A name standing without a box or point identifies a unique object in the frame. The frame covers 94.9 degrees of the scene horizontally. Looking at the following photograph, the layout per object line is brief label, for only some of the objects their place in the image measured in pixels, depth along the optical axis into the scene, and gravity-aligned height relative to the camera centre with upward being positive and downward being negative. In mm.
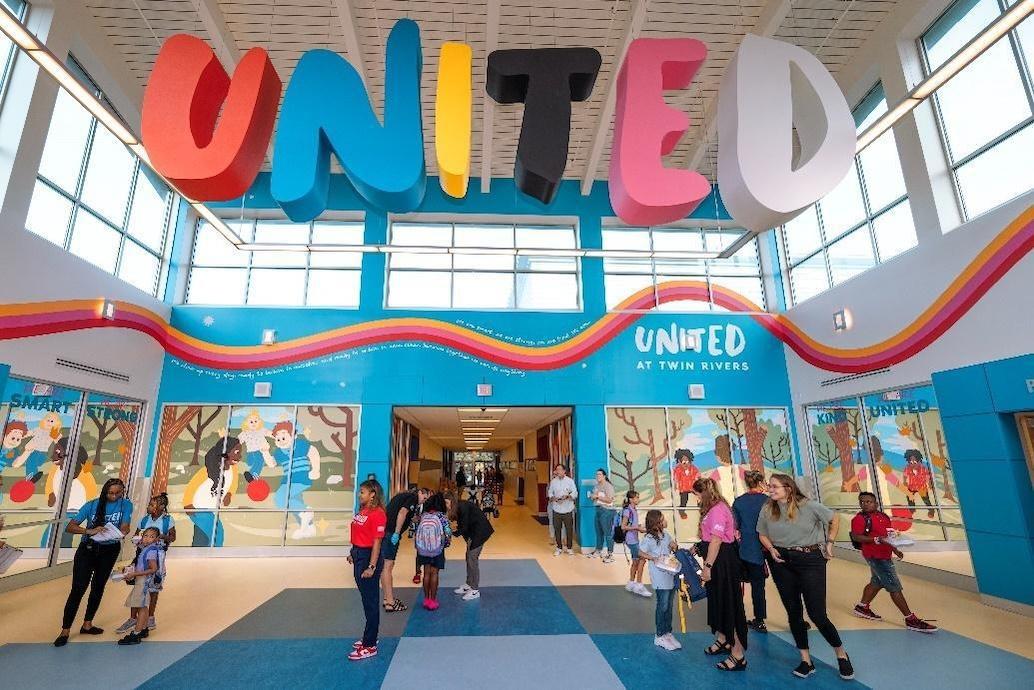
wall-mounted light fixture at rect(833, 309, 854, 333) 8192 +2247
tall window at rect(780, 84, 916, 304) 7617 +4008
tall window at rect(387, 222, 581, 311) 9914 +3751
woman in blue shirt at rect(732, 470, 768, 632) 4402 -797
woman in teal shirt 4480 -758
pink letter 3193 +2246
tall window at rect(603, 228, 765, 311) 10148 +3996
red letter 3117 +2367
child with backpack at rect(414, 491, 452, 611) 5378 -959
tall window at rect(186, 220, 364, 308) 9680 +3766
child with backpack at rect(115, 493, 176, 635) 4645 -605
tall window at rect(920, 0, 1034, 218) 5770 +4358
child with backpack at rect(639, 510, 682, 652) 4215 -1172
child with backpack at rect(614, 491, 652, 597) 6160 -1036
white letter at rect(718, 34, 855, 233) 3051 +2124
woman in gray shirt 3641 -778
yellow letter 3430 +2452
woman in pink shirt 3908 -1034
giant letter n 3281 +2271
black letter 3320 +2728
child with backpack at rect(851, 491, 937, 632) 4707 -947
